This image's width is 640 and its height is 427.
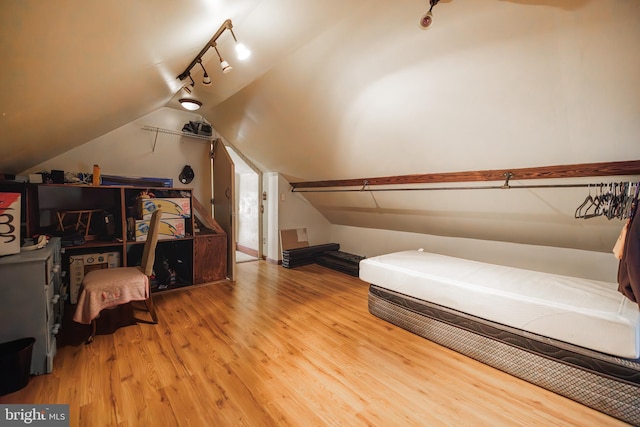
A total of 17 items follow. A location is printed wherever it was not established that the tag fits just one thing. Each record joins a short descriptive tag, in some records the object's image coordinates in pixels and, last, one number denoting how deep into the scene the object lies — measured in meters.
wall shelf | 3.67
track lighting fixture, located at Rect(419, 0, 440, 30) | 1.50
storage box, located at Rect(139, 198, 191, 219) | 3.06
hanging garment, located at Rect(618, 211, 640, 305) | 1.30
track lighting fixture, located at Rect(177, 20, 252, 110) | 1.49
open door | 3.67
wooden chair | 2.10
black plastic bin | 1.54
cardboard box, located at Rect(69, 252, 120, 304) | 2.89
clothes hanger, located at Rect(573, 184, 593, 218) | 1.98
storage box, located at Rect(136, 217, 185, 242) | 3.05
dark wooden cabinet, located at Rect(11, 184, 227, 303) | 2.88
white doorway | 4.93
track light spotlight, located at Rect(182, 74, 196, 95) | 2.37
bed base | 1.48
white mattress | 1.51
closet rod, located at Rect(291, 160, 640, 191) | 1.81
